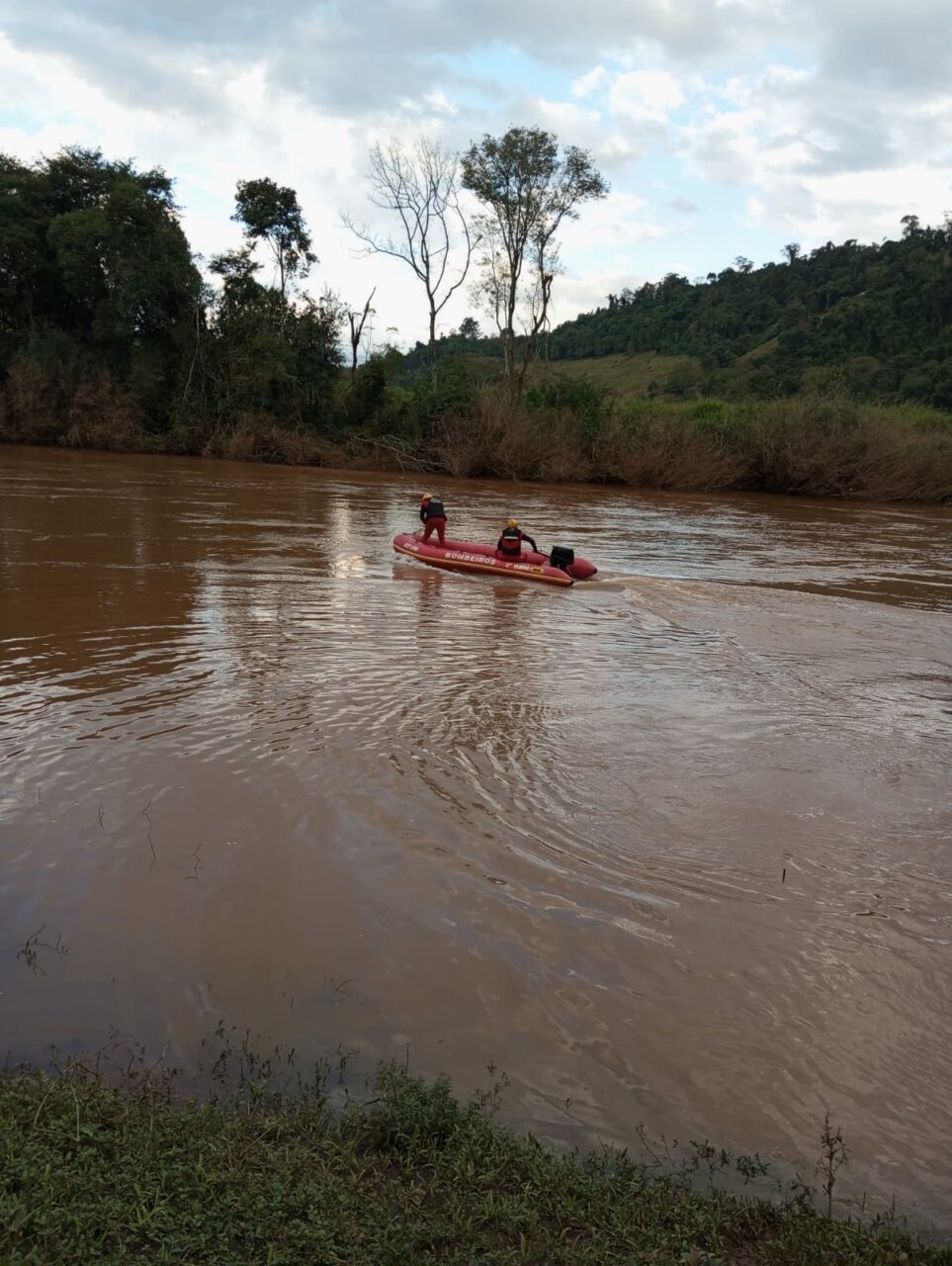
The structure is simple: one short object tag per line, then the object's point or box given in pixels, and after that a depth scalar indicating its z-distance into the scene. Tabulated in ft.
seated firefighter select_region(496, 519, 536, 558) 45.29
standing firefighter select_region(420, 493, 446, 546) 47.44
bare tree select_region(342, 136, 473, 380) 122.42
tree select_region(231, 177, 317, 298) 117.08
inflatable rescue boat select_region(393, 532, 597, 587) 44.32
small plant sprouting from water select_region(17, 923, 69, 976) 12.21
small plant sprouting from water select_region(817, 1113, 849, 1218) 9.26
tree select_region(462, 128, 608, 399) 113.19
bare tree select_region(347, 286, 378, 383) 123.54
